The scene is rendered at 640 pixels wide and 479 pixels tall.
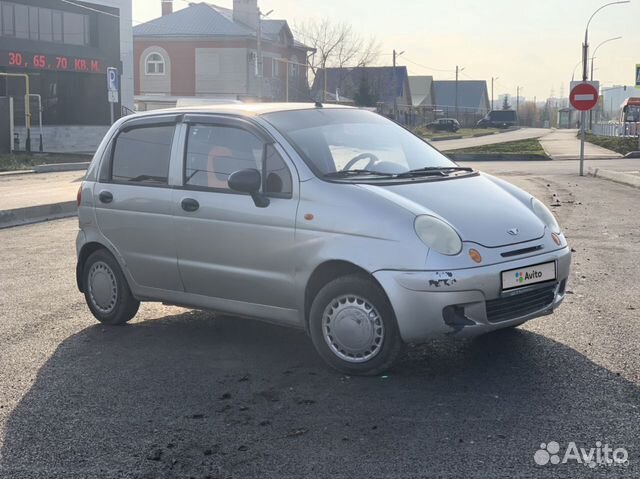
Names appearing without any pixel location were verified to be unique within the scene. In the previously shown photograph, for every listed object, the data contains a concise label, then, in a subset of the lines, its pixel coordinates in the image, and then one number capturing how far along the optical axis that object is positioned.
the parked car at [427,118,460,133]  76.03
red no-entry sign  21.50
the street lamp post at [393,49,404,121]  82.62
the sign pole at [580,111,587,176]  21.92
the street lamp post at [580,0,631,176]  34.27
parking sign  29.08
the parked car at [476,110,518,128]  93.54
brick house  59.91
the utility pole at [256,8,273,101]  48.47
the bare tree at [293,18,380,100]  75.75
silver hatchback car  4.86
